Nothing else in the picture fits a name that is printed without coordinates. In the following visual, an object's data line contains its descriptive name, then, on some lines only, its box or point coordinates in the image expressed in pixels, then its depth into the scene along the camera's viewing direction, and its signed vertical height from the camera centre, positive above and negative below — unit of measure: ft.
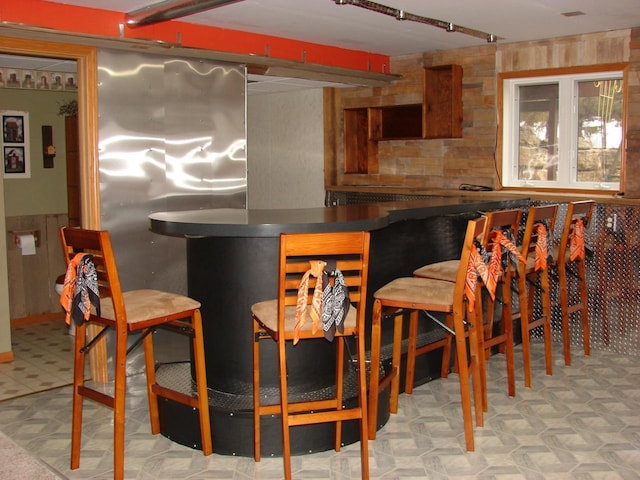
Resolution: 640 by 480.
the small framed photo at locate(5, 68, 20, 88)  18.21 +2.72
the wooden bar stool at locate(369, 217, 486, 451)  10.82 -1.89
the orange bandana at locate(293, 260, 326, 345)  9.19 -1.48
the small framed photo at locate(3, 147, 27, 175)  20.04 +0.67
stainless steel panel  14.74 +0.78
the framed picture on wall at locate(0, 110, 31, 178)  19.84 +1.14
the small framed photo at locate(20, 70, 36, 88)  18.34 +2.74
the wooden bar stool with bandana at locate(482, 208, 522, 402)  12.05 -1.97
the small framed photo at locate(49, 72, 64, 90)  18.40 +2.71
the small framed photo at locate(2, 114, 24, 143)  19.79 +1.57
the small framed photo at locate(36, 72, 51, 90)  18.35 +2.69
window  17.81 +1.33
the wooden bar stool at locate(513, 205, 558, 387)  13.53 -1.60
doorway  14.21 +1.15
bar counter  10.84 -2.26
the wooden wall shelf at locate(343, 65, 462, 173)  19.62 +1.85
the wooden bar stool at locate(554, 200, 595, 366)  15.03 -1.63
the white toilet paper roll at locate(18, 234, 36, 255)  19.67 -1.63
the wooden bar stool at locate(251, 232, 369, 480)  9.20 -1.80
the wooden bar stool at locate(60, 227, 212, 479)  9.67 -1.97
